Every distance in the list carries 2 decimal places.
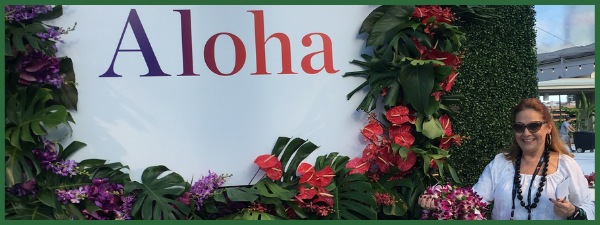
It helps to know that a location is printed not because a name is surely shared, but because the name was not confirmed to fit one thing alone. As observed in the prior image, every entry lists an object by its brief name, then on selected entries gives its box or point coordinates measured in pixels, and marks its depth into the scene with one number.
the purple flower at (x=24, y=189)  3.09
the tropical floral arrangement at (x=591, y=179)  3.34
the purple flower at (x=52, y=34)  3.10
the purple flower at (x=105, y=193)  3.18
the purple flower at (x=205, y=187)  3.23
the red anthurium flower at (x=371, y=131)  3.39
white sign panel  3.27
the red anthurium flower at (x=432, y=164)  3.39
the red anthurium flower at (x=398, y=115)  3.36
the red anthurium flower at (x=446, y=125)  3.46
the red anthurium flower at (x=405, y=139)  3.36
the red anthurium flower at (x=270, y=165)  3.30
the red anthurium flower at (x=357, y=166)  3.39
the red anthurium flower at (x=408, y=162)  3.39
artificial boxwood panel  3.61
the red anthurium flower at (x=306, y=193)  3.26
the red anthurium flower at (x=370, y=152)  3.37
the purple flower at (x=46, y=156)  3.14
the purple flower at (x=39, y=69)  3.10
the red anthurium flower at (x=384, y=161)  3.41
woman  2.52
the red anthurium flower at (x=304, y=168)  3.33
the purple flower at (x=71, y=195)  3.12
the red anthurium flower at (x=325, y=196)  3.27
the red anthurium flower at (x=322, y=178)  3.30
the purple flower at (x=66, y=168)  3.15
